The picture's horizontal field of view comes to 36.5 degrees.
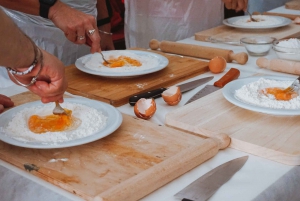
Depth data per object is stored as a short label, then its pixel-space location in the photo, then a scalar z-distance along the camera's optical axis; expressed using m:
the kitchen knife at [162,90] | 1.32
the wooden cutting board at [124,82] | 1.38
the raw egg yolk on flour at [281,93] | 1.21
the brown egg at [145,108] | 1.21
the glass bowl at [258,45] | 1.75
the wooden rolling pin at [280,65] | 1.54
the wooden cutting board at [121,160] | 0.86
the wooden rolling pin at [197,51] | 1.69
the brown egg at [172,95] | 1.30
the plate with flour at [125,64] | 1.49
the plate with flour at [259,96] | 1.14
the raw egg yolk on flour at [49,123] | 1.07
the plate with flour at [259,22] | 2.11
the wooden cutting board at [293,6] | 2.72
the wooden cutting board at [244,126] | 1.01
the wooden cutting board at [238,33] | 2.03
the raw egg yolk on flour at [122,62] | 1.57
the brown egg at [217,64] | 1.58
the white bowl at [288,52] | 1.64
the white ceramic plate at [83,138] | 0.98
